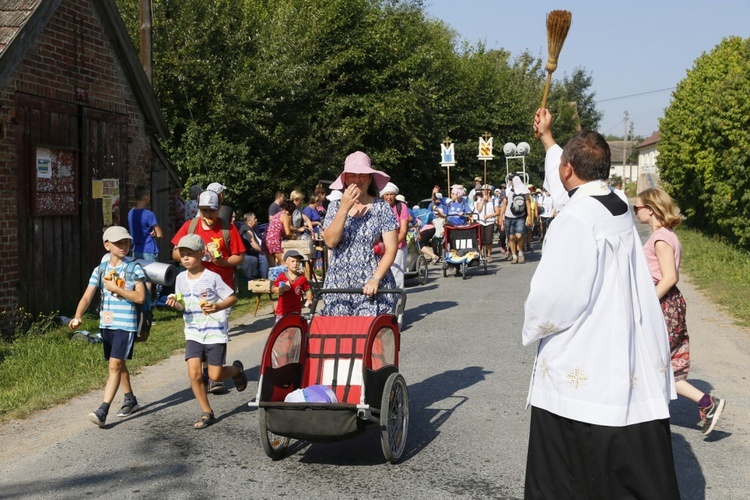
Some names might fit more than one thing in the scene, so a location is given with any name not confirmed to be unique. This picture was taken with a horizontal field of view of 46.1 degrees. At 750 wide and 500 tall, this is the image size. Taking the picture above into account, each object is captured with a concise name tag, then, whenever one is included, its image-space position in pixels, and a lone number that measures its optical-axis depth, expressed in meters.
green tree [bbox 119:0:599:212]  21.48
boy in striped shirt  7.05
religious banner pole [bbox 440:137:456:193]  27.17
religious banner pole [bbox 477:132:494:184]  29.12
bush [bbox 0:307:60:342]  10.95
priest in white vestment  3.81
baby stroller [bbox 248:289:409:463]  5.62
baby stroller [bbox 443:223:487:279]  18.28
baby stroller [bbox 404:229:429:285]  16.72
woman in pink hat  6.41
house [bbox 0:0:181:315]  11.42
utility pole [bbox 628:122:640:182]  140.88
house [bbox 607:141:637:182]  144.12
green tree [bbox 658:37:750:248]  18.88
